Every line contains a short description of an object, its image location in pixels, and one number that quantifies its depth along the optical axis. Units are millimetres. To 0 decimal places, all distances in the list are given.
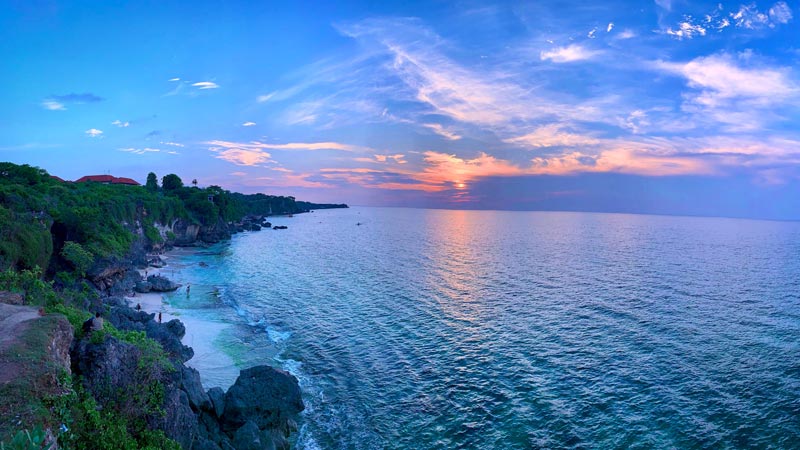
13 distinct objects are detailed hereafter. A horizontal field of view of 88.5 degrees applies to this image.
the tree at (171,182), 153750
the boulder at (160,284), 62106
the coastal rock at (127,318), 35619
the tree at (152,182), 147125
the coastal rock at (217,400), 26556
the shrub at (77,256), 47744
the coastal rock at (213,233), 132875
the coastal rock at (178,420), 19750
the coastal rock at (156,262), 80900
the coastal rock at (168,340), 35031
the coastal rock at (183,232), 118688
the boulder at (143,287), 60312
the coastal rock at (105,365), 18422
